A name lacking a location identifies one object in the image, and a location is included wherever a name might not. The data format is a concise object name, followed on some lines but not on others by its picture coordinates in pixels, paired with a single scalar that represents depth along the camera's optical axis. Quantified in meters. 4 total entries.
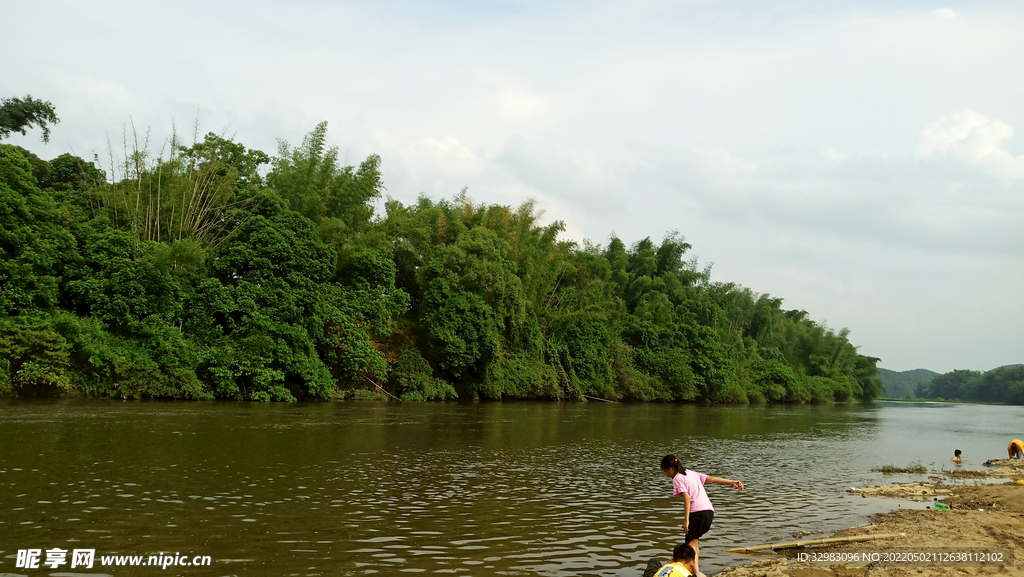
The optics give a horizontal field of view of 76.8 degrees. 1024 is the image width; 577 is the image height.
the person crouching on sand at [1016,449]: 20.55
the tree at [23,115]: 40.16
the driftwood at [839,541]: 8.29
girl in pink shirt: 7.52
